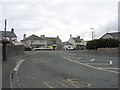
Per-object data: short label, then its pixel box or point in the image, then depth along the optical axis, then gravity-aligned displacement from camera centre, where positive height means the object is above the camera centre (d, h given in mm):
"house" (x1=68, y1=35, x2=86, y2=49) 76083 +2773
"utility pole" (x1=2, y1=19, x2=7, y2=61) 11717 -542
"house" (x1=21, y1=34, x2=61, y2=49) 63812 +1948
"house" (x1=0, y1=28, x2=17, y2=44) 50464 +4676
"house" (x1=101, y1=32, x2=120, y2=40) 51950 +4744
